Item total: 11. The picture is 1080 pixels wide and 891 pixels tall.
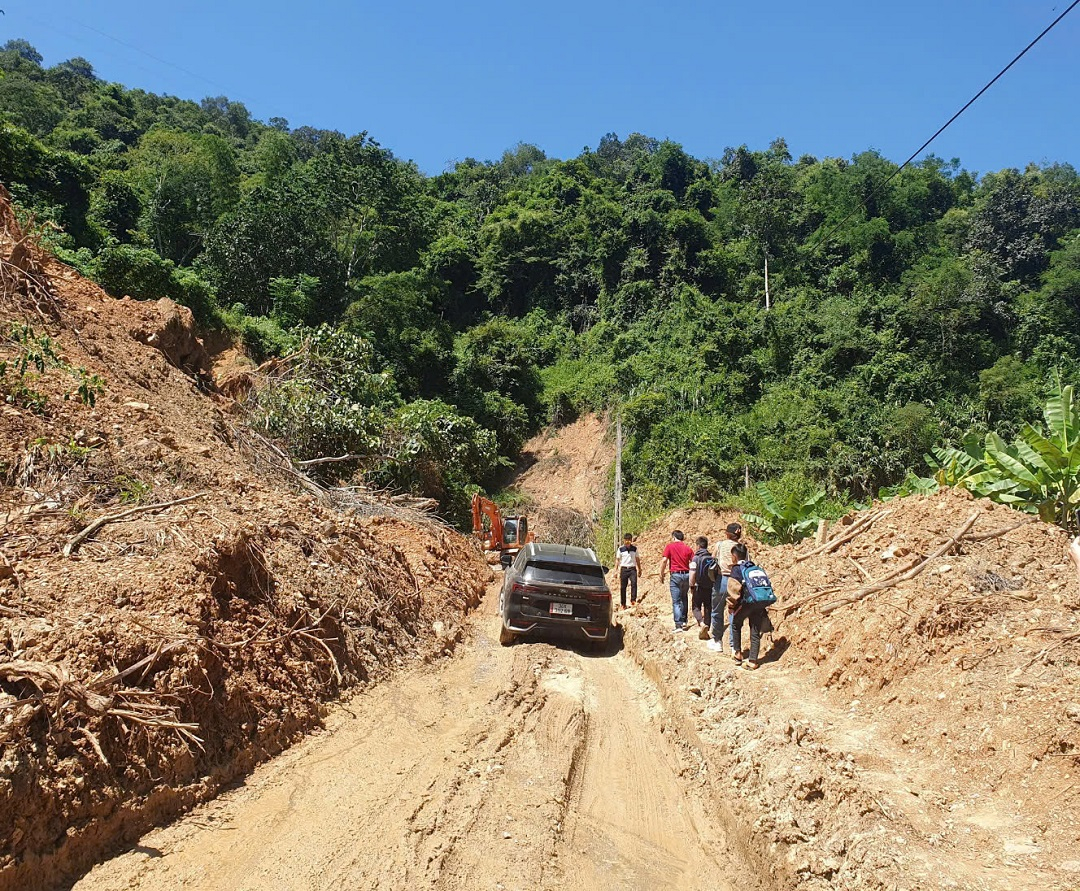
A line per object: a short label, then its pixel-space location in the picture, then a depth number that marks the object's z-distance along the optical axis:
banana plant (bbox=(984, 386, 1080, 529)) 8.72
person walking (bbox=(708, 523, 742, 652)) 8.16
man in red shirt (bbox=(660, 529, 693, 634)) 10.25
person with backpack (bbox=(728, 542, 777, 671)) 7.71
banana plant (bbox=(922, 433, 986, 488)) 10.92
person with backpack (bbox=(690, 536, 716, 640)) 9.74
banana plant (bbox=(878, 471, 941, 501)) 12.42
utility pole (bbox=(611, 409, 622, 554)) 22.42
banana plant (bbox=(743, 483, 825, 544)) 15.85
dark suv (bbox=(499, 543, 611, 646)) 9.72
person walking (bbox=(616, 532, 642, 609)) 12.78
